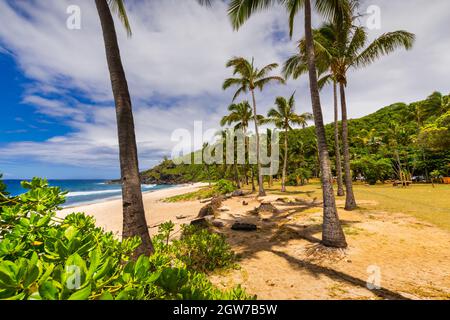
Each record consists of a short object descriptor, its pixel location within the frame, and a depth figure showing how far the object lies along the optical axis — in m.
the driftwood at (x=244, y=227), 8.41
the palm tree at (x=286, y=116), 21.70
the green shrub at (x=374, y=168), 29.27
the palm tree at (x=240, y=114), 24.89
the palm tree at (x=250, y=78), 17.85
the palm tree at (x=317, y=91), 5.75
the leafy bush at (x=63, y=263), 0.81
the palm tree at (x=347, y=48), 8.73
